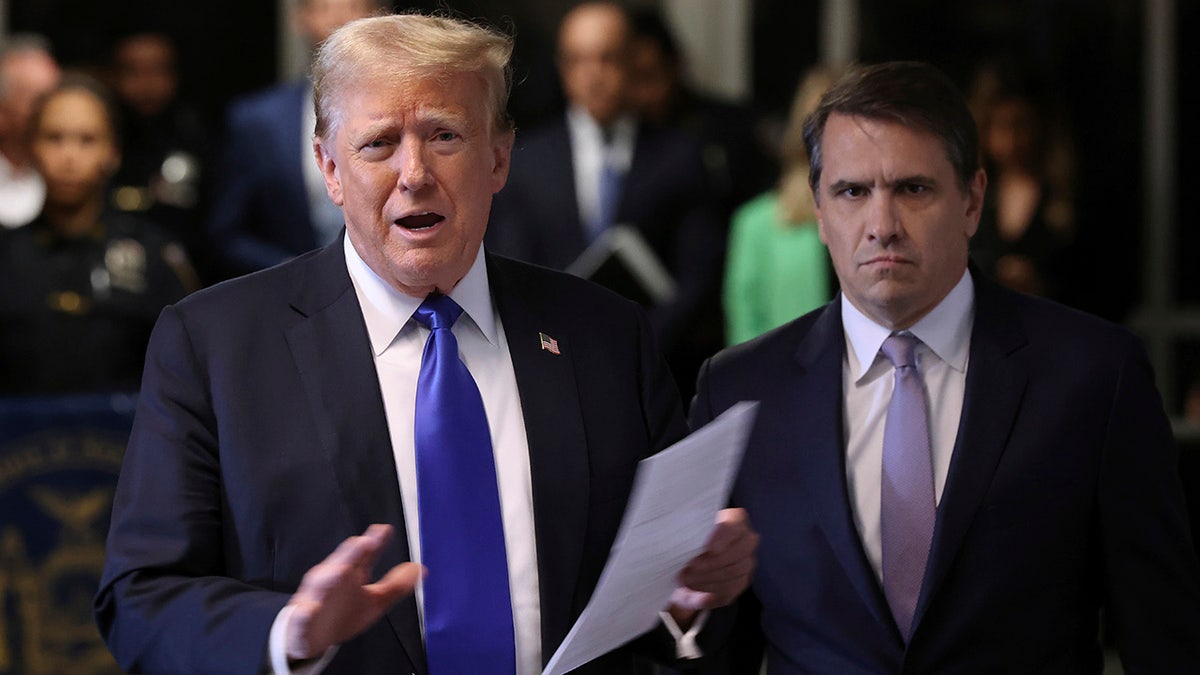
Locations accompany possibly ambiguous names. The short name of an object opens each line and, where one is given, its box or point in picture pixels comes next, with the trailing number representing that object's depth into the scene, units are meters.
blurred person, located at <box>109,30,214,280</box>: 11.80
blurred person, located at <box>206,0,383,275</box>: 10.38
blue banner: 8.78
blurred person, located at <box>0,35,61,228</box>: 10.72
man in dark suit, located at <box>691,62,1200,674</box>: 4.85
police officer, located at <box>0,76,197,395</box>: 9.48
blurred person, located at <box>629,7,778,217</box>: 11.66
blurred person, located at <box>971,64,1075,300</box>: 10.44
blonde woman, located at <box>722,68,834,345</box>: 10.02
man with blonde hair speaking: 4.19
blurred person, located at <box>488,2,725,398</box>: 10.20
